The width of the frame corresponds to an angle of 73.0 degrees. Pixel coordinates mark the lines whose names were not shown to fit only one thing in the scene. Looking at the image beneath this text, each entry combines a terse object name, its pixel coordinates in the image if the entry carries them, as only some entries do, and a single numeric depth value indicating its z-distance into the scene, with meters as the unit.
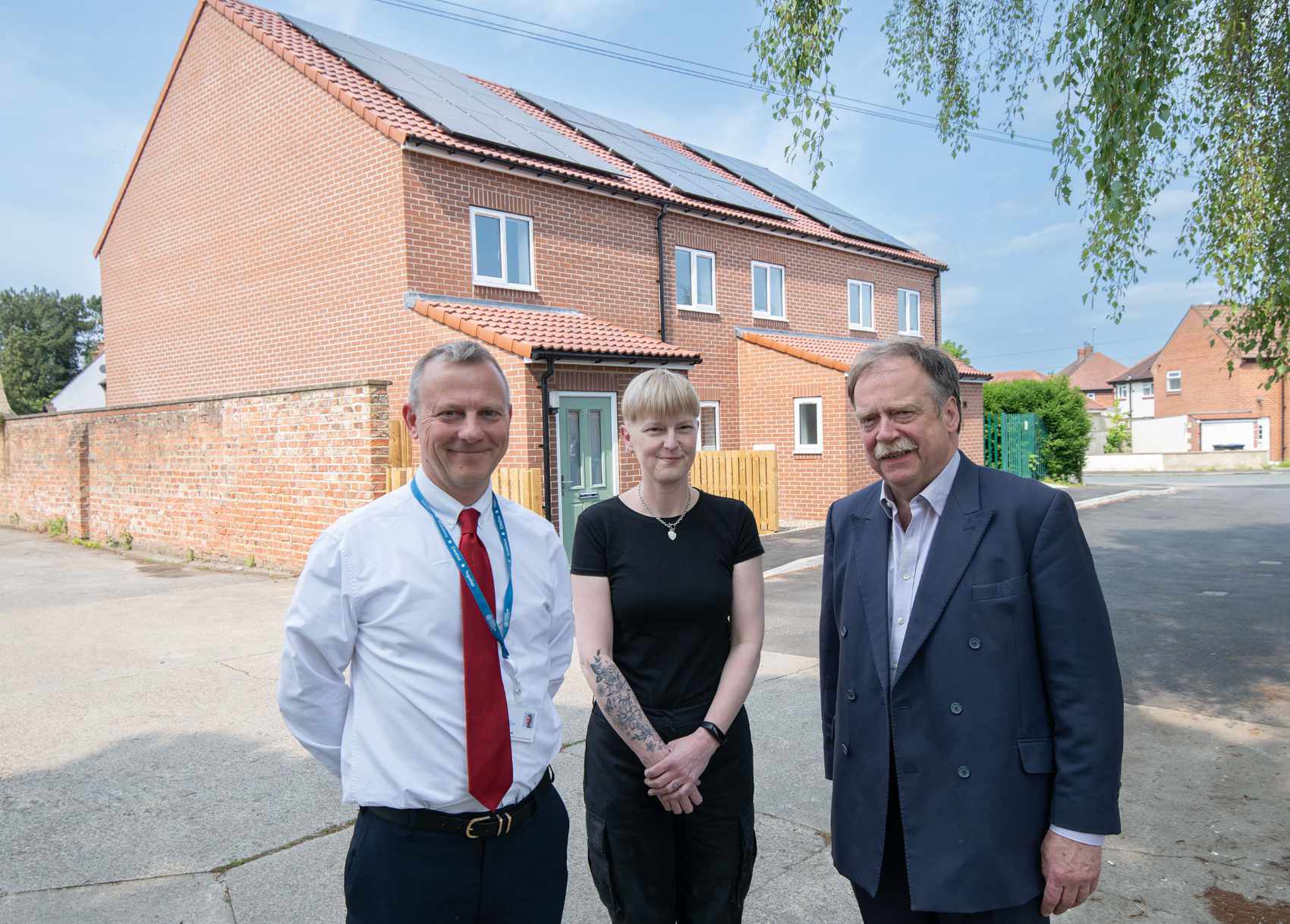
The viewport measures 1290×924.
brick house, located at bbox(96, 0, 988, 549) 12.94
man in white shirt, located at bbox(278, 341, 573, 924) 1.99
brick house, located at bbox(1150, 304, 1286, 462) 48.03
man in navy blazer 2.00
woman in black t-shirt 2.53
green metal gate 24.72
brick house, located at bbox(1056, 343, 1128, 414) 75.19
